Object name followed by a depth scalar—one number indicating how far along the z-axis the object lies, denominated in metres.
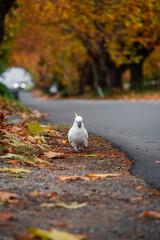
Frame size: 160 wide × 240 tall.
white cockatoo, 12.24
